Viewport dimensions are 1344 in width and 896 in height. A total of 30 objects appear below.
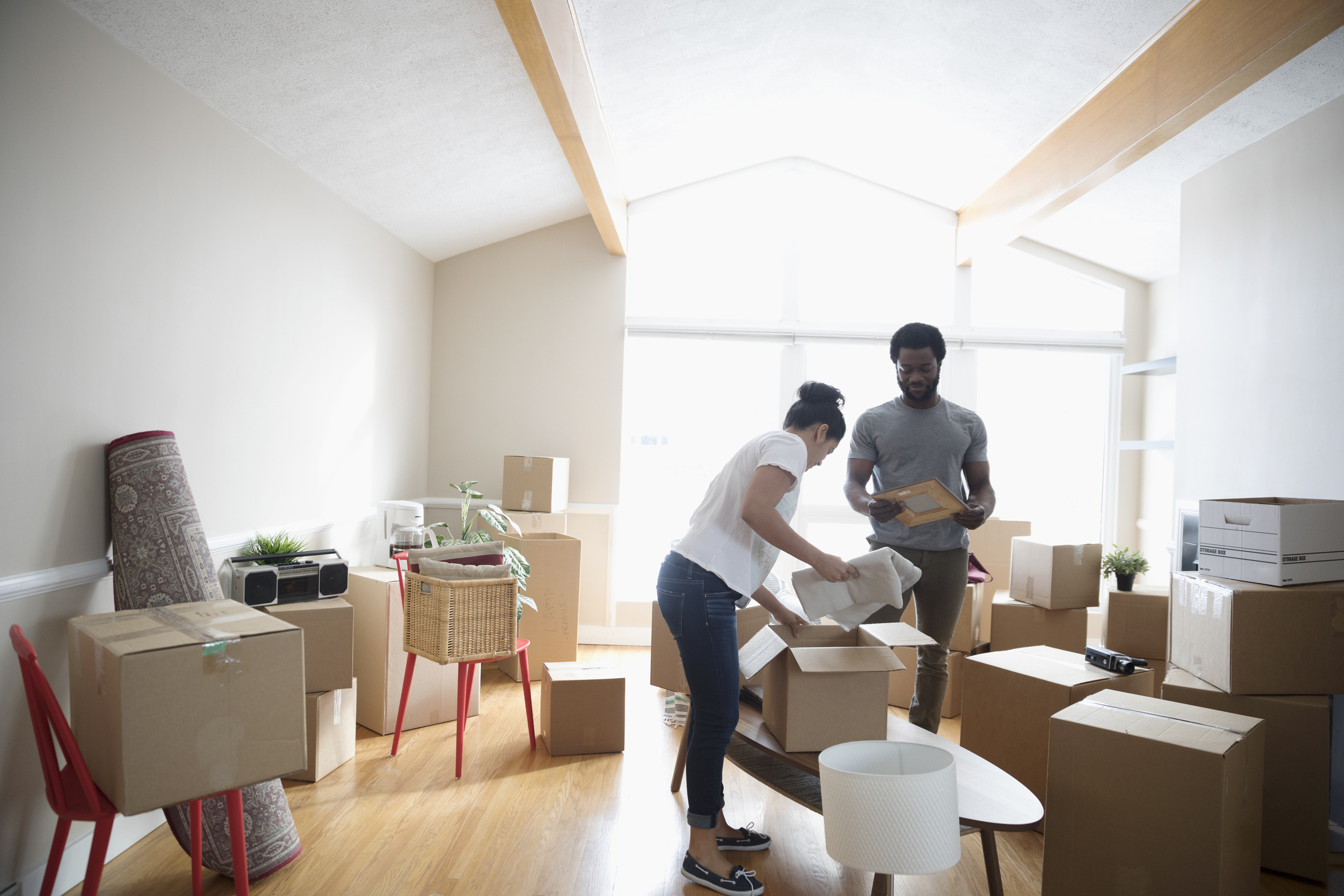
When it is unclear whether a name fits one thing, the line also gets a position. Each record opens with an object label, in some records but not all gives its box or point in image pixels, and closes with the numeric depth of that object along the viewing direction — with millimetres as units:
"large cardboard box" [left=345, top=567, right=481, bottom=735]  3264
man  2602
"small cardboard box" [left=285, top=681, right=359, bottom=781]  2783
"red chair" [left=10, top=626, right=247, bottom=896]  1669
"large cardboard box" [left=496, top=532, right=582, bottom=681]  4145
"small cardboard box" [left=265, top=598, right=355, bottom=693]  2766
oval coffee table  1741
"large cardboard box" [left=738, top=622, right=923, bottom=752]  2020
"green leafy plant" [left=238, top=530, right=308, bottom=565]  2885
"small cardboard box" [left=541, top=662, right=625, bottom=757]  3104
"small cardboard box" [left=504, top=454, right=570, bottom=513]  4520
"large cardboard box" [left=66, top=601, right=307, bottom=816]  1570
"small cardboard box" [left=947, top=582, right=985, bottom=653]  3702
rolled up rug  2152
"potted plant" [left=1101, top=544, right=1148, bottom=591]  3477
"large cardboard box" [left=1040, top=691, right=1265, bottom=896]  1655
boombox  2717
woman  1946
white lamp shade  1548
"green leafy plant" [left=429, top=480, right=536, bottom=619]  3789
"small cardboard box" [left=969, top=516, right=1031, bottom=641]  4391
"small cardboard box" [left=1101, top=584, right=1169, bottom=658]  3400
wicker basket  2803
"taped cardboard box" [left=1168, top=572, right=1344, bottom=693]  2244
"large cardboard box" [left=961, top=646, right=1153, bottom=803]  2371
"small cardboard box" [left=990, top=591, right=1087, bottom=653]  3588
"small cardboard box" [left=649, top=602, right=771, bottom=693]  3477
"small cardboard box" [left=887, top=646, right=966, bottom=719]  3729
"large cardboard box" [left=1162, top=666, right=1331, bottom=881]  2225
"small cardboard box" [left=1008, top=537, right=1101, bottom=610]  3504
